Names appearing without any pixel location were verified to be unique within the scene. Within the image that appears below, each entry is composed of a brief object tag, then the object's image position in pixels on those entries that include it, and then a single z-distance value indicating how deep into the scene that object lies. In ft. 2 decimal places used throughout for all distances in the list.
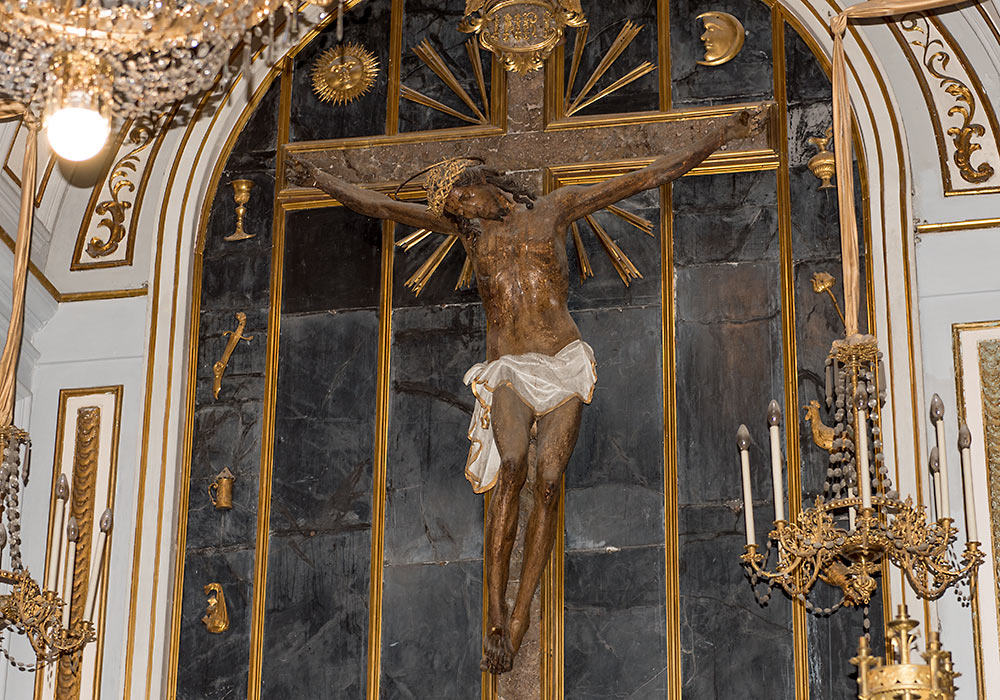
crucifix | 29.99
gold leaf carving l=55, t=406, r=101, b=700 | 31.73
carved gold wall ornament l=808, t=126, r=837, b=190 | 32.09
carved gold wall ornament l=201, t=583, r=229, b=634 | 31.42
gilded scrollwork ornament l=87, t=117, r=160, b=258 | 34.78
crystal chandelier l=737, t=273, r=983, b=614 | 25.46
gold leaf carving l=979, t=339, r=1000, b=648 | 29.76
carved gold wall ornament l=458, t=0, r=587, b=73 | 33.96
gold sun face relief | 34.65
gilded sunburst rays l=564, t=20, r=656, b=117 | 33.63
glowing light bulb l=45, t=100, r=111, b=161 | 25.25
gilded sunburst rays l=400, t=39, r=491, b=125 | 33.99
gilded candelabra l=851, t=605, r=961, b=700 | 24.76
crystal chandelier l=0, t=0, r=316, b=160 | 25.30
